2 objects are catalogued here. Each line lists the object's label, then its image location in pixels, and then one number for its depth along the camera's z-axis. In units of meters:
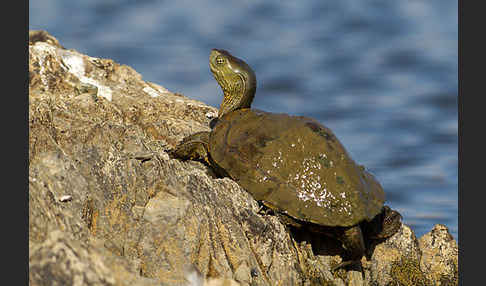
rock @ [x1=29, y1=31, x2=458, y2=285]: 10.27
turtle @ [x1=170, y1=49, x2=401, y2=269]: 13.61
